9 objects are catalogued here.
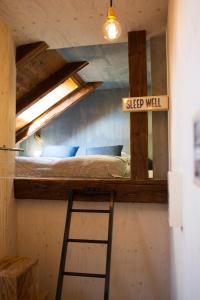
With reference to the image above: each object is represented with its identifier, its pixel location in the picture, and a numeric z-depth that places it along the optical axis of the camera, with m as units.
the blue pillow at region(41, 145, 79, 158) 4.40
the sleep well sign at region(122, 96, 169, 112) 2.03
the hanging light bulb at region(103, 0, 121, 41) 1.49
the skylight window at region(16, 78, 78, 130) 4.05
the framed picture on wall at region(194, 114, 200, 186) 0.67
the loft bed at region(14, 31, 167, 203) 2.04
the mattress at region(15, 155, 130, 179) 2.50
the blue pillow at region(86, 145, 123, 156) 4.12
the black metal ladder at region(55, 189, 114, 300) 1.82
